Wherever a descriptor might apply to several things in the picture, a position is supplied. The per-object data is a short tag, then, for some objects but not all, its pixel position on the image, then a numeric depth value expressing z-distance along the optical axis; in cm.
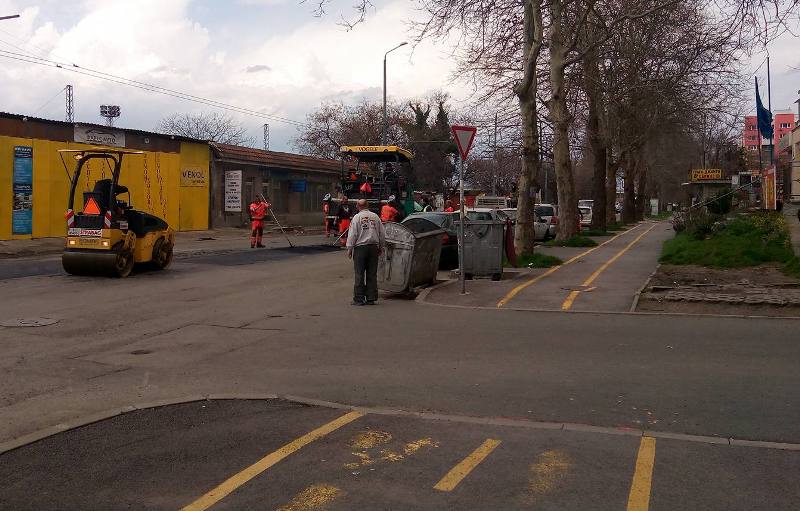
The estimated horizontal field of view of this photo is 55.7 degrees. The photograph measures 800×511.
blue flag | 3531
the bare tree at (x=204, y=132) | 7012
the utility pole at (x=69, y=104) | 5053
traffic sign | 1325
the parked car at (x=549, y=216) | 3241
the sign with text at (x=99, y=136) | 2816
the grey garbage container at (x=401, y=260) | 1341
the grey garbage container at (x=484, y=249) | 1541
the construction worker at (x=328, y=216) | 2906
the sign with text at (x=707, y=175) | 3989
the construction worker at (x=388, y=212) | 2052
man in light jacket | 1245
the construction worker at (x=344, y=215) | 2719
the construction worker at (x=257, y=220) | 2522
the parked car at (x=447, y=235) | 1816
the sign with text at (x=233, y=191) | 3681
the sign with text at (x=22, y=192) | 2581
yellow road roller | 1510
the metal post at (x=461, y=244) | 1321
